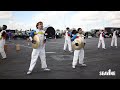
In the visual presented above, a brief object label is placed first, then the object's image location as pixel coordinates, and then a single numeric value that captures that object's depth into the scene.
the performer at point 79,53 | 4.40
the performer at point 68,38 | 7.29
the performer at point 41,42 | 3.97
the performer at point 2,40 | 5.33
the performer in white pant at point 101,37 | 8.23
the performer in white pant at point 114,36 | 8.93
